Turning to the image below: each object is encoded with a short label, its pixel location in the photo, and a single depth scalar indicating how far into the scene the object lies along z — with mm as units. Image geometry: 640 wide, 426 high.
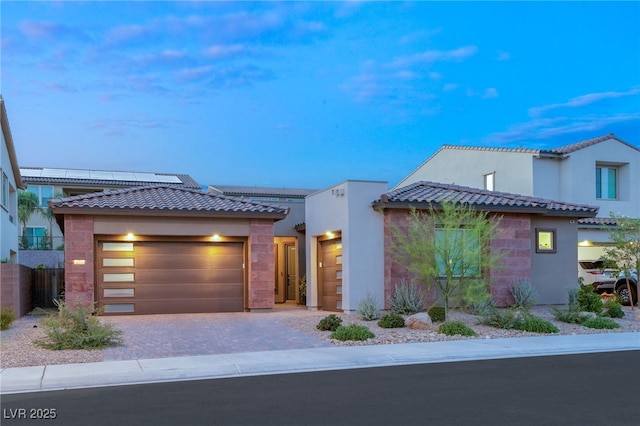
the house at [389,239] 19812
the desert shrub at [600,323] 17312
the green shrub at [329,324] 15922
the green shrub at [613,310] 19859
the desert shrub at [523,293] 20547
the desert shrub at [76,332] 13133
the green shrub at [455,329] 15477
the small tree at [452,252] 17047
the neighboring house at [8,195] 24469
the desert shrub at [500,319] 16672
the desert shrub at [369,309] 18203
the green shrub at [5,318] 16344
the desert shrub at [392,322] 16531
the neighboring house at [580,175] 30359
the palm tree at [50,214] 42250
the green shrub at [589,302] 20281
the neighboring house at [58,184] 40588
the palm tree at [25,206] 42072
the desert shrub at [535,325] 16250
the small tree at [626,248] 21016
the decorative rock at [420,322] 16281
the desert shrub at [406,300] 19125
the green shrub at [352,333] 14643
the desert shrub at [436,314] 17328
